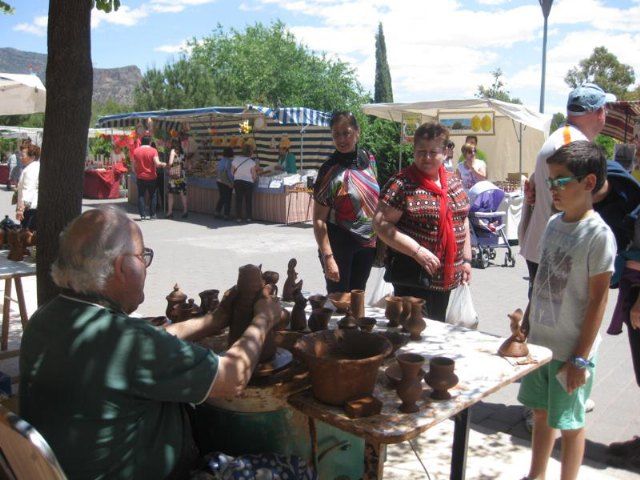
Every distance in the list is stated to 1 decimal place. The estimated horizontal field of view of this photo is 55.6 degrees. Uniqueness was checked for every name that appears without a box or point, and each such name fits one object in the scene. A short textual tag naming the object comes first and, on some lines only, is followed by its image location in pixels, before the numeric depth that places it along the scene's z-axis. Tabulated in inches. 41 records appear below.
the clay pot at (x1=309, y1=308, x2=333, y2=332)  101.0
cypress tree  1590.4
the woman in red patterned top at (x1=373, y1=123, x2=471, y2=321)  123.6
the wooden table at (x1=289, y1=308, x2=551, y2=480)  69.8
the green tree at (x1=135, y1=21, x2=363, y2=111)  1427.9
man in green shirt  65.1
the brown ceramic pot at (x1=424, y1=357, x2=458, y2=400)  77.1
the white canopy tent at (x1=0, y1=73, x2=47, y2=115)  265.3
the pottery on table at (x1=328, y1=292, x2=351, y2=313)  116.1
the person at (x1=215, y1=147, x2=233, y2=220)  518.0
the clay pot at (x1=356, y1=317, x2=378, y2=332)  99.3
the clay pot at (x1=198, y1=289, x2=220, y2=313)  107.9
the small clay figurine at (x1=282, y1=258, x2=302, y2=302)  123.9
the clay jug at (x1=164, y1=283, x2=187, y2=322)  107.7
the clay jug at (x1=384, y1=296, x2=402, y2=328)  106.1
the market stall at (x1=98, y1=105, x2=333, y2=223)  504.1
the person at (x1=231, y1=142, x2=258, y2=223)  510.3
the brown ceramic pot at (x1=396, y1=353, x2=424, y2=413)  73.4
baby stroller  327.3
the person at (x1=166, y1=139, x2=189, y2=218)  551.2
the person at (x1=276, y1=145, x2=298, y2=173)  554.3
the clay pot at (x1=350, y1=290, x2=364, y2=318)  112.0
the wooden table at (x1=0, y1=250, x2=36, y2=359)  172.7
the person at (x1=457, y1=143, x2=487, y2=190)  375.2
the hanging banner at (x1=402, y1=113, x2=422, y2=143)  594.5
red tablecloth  713.0
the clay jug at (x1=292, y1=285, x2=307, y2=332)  103.6
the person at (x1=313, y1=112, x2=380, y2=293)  146.5
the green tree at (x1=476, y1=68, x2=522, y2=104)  1164.5
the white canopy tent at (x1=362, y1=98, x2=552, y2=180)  445.7
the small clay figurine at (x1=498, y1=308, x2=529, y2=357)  91.7
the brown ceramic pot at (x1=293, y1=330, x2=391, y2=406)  72.4
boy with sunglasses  95.5
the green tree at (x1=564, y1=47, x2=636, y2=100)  1481.3
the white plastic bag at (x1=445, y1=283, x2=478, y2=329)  149.9
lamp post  570.3
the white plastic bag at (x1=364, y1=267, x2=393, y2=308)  164.8
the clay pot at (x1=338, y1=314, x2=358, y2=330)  91.7
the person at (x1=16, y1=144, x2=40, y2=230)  255.3
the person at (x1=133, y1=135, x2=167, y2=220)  502.6
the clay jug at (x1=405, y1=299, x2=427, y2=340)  101.2
